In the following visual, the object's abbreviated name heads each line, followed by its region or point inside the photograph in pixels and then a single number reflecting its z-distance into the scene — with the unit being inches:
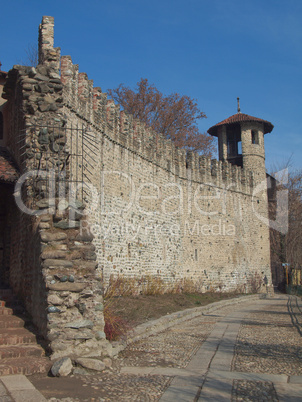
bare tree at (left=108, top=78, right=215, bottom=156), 1011.9
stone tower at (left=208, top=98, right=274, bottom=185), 1016.9
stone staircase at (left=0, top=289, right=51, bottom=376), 208.5
